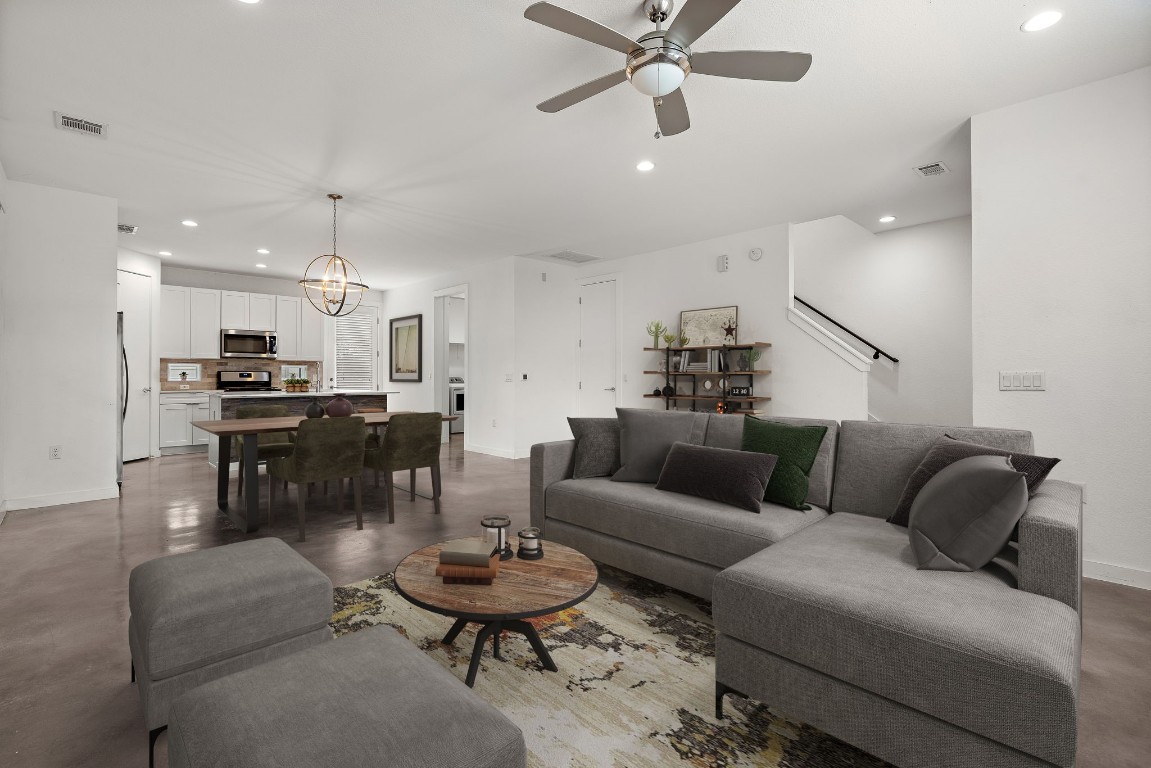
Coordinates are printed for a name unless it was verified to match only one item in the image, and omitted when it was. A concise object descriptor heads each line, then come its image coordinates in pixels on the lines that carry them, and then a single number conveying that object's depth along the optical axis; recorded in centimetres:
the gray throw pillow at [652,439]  306
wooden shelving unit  574
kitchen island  659
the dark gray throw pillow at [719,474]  251
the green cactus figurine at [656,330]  636
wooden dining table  358
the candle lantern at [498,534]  205
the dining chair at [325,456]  355
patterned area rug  152
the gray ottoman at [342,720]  91
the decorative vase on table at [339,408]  414
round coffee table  159
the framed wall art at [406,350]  858
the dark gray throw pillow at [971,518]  168
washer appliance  951
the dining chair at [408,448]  405
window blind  905
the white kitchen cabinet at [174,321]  727
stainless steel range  787
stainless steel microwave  775
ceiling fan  192
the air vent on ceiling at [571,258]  692
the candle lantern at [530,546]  203
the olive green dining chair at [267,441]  474
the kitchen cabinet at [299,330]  832
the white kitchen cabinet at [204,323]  752
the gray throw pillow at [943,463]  192
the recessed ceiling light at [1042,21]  233
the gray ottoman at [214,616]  148
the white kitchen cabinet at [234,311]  777
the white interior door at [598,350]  717
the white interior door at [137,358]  643
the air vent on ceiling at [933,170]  404
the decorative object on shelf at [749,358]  563
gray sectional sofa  120
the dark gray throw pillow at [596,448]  325
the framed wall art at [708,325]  593
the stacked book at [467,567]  177
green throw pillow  254
